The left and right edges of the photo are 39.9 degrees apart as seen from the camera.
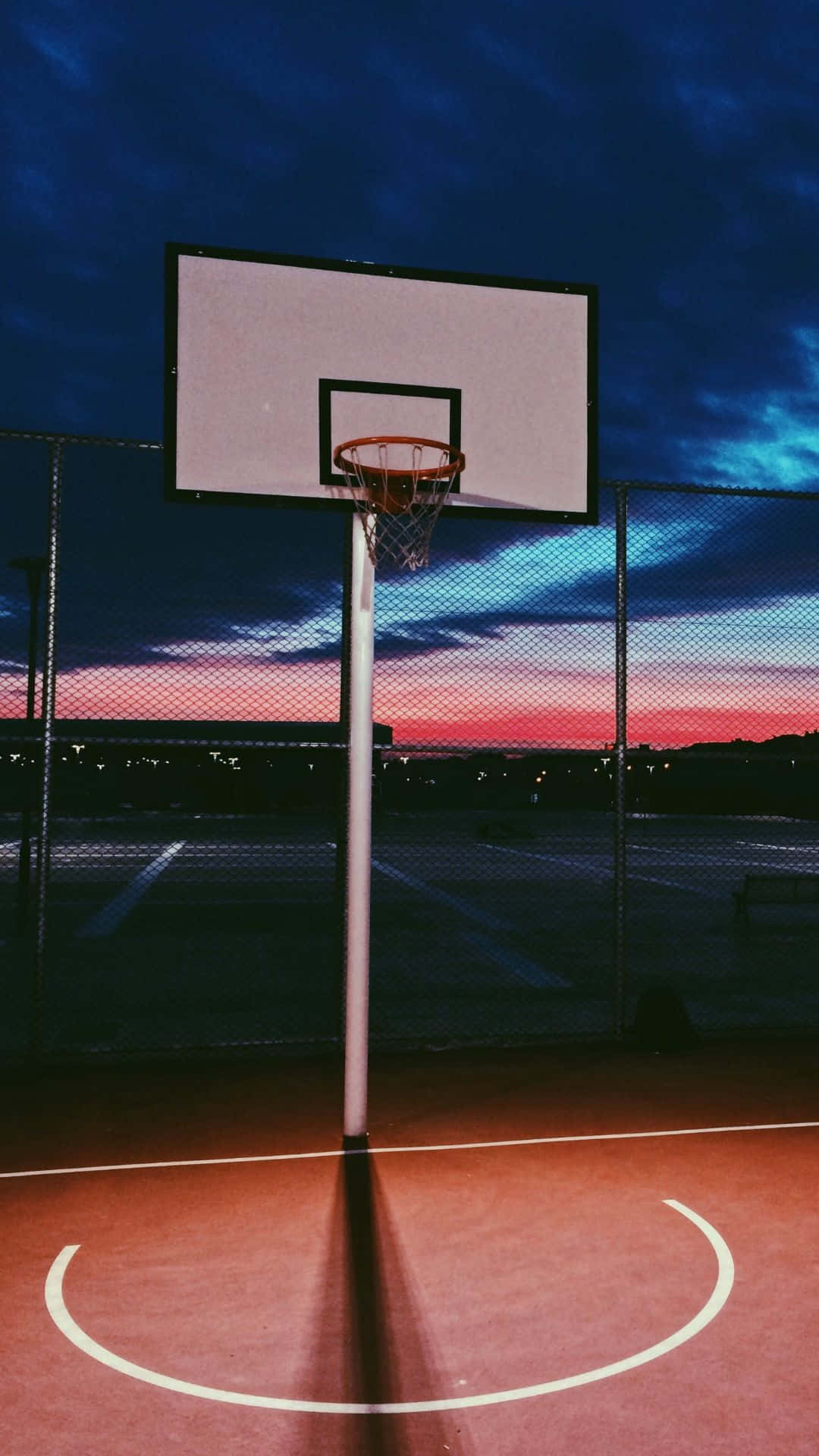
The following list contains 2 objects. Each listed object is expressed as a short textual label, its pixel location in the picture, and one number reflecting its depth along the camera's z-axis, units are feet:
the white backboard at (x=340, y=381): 23.62
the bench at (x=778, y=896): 51.21
